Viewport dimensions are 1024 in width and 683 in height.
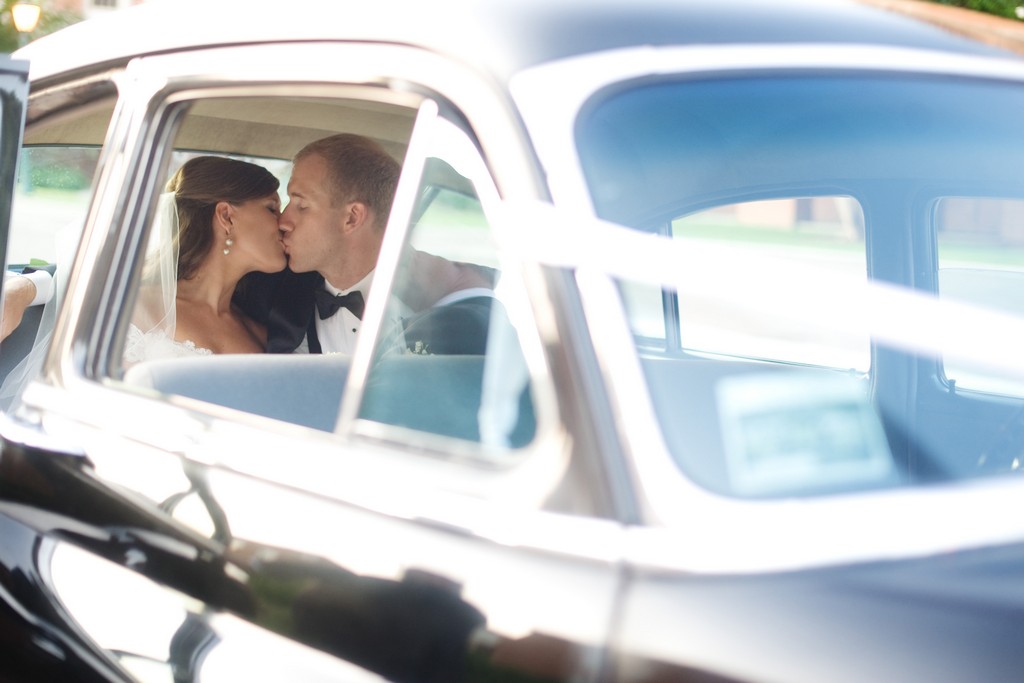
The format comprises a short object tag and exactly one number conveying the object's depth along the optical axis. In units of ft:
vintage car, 8.53
